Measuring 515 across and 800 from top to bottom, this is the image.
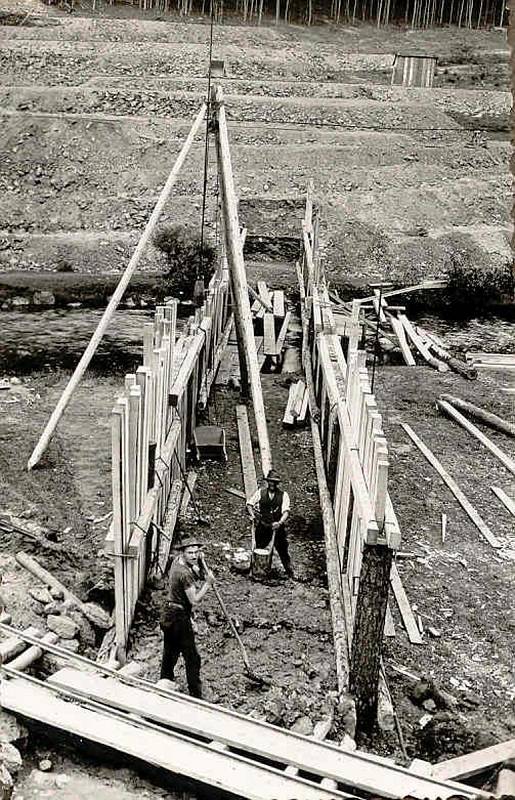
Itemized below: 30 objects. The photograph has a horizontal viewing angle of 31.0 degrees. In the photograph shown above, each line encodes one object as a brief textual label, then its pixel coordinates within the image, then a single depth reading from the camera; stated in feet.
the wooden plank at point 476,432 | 40.68
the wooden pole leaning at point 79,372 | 36.86
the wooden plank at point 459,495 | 33.88
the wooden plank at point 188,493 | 33.82
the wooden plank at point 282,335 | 56.08
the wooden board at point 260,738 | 17.35
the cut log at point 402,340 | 58.21
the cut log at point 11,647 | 21.15
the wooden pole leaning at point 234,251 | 37.59
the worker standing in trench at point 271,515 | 28.58
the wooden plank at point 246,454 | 36.40
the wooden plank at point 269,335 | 55.36
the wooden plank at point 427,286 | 71.46
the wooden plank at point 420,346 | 56.90
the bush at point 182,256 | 79.97
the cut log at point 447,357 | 54.95
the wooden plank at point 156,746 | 17.11
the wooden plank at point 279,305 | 62.24
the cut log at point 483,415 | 45.21
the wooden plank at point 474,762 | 18.67
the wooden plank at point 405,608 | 27.17
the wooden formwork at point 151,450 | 23.39
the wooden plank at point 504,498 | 36.36
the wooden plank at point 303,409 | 44.05
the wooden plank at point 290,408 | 43.61
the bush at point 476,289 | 77.56
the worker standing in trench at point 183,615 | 22.03
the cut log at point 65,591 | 25.57
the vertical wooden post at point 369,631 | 22.09
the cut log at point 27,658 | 20.88
